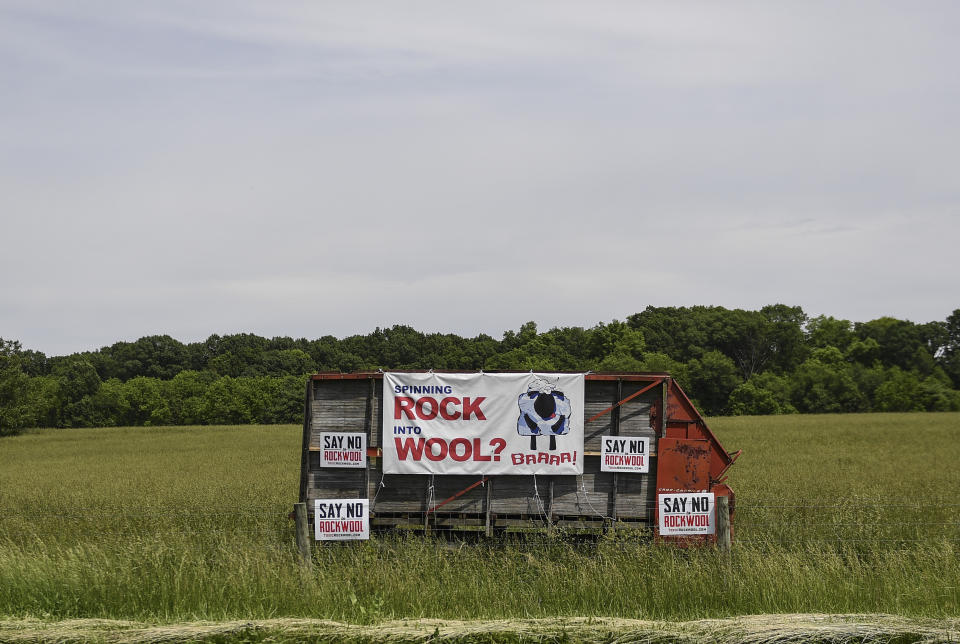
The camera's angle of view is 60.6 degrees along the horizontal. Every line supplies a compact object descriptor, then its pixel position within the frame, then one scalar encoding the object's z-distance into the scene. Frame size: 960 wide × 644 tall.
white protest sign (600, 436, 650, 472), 11.50
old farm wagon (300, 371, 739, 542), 11.52
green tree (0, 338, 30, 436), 71.81
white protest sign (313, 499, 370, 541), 11.22
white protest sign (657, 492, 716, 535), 11.09
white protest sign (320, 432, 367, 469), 11.73
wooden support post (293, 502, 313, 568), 10.35
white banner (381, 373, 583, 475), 11.52
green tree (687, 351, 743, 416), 105.88
